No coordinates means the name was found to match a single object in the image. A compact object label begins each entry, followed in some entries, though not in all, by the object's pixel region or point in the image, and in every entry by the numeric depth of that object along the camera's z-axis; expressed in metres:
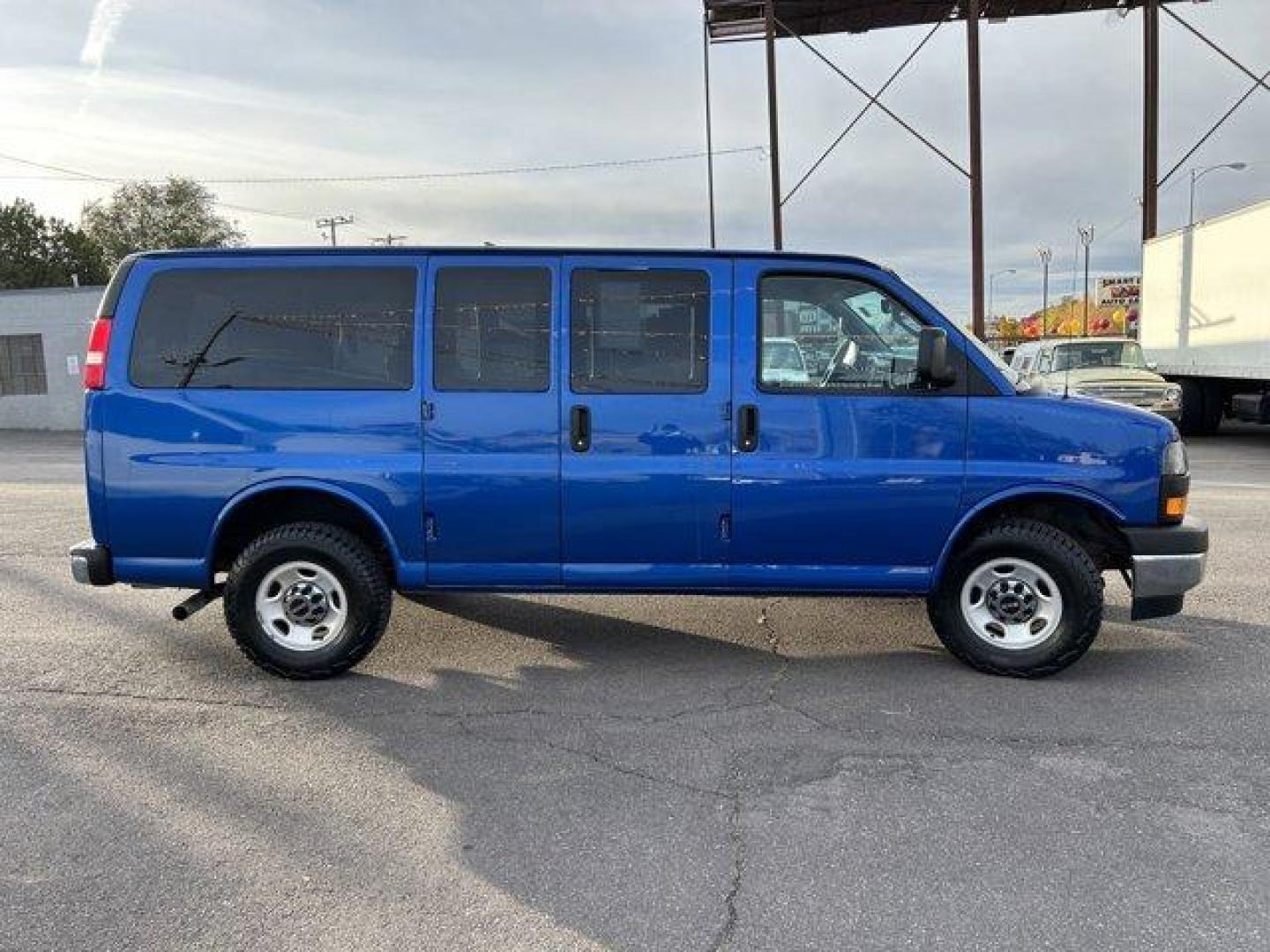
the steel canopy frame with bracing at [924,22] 24.17
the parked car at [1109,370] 15.37
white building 24.41
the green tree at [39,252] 64.88
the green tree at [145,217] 73.06
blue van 4.67
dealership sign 91.10
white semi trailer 14.20
